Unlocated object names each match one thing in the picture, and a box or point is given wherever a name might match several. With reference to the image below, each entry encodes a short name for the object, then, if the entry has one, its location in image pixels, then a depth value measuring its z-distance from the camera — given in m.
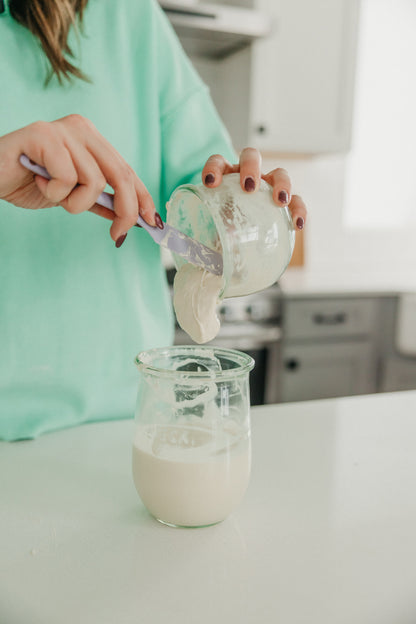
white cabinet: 2.33
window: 2.99
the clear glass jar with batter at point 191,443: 0.50
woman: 0.78
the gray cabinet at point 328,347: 2.21
